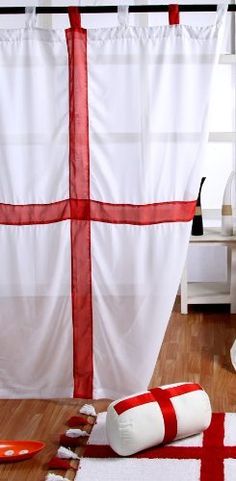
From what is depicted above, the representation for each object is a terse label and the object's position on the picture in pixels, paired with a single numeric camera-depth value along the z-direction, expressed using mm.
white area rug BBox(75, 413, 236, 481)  2568
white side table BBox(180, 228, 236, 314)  4645
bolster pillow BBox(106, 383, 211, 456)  2664
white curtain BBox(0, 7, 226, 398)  2971
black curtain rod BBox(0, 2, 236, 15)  2916
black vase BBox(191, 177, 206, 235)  4703
